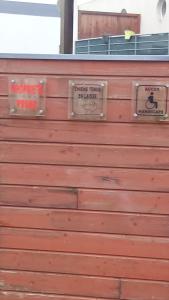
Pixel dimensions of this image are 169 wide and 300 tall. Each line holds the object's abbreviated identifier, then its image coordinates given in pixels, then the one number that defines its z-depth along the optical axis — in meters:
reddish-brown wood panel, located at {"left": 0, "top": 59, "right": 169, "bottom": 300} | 3.39
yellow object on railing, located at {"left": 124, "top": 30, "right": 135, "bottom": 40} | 11.41
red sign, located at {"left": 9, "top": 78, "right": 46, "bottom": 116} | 3.43
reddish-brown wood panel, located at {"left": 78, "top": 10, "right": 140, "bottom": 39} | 13.96
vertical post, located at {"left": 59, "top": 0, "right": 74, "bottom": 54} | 4.16
